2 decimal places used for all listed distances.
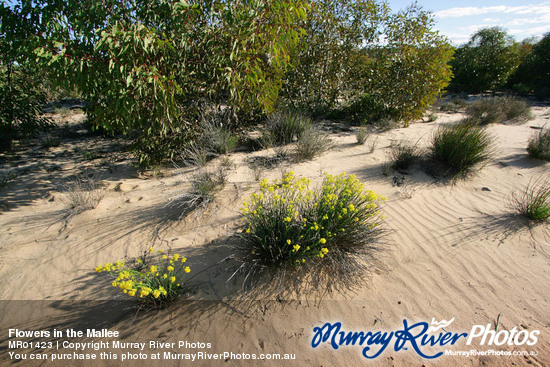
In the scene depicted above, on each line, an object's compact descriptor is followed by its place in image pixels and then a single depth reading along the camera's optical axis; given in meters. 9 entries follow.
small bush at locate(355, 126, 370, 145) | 5.79
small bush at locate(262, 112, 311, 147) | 5.58
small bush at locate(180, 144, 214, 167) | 4.56
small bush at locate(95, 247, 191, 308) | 2.17
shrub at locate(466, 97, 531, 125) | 7.79
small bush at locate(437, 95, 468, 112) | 9.63
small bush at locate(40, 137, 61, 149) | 6.31
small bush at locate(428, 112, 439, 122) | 7.98
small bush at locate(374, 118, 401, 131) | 6.82
